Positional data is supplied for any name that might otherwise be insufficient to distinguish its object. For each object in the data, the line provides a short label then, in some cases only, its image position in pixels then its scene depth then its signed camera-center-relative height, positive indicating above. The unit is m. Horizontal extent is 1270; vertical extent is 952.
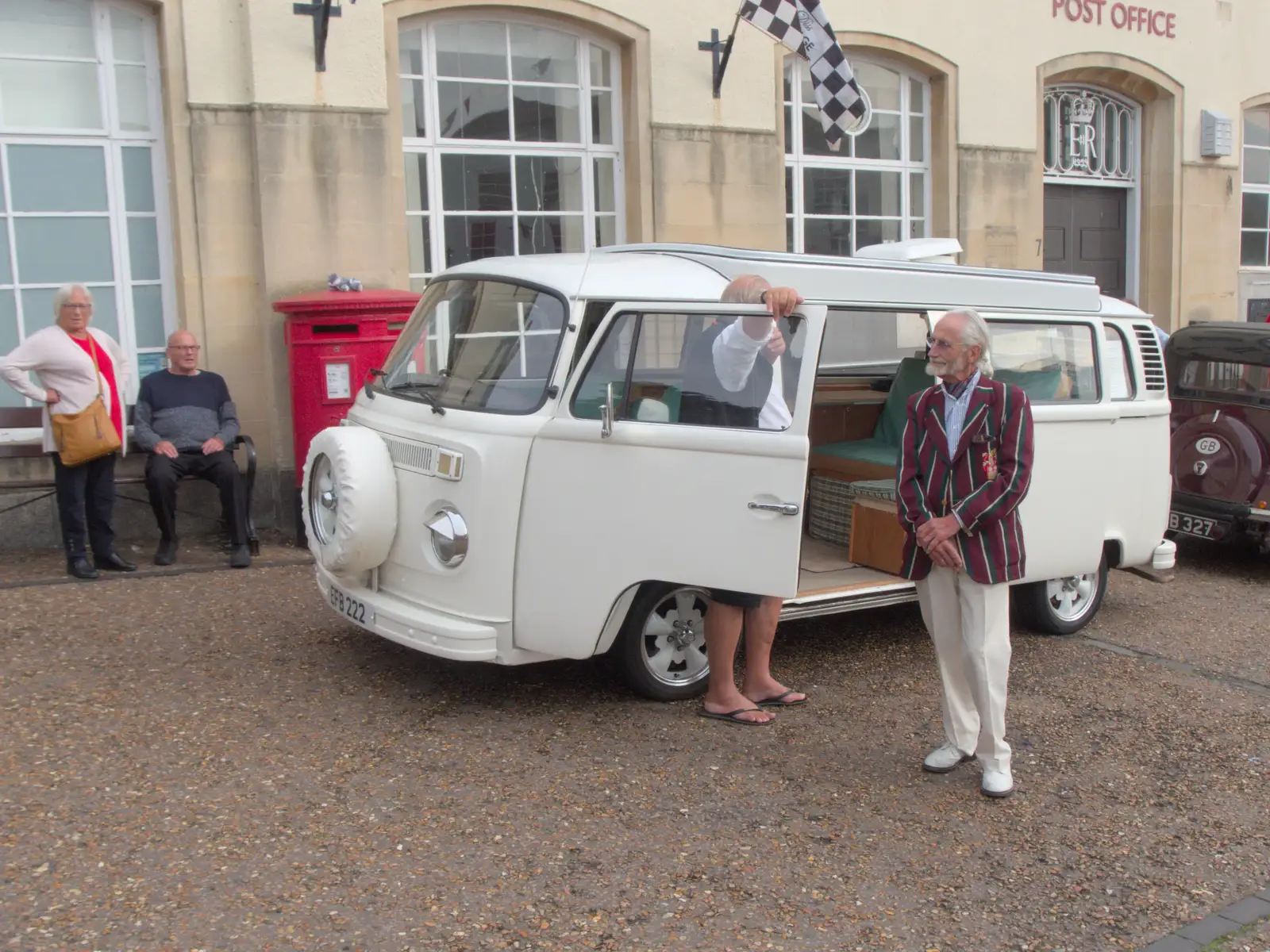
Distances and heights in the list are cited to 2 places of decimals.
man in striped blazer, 4.47 -0.75
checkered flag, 9.09 +1.83
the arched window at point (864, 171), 11.30 +1.19
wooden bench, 8.00 -0.79
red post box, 7.93 -0.18
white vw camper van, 4.98 -0.63
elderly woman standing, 7.25 -0.38
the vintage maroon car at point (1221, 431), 8.07 -0.90
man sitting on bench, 7.72 -0.71
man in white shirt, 4.98 -0.29
